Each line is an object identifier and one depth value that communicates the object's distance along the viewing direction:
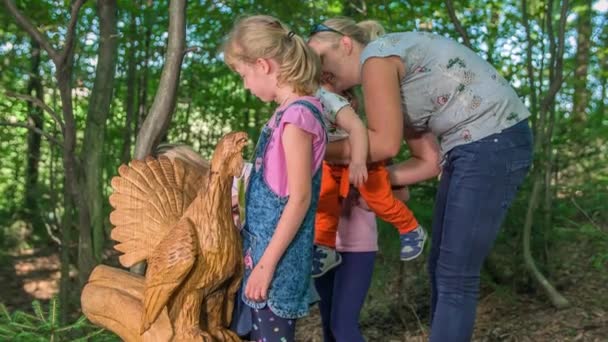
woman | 2.21
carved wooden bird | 1.87
